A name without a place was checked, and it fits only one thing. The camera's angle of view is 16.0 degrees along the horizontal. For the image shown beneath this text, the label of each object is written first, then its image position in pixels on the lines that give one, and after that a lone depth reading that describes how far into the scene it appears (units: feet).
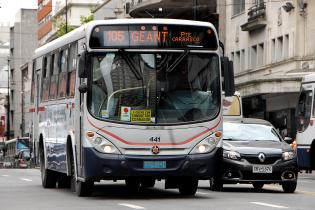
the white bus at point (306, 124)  108.47
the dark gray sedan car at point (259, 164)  74.13
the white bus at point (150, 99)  63.36
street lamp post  429.83
